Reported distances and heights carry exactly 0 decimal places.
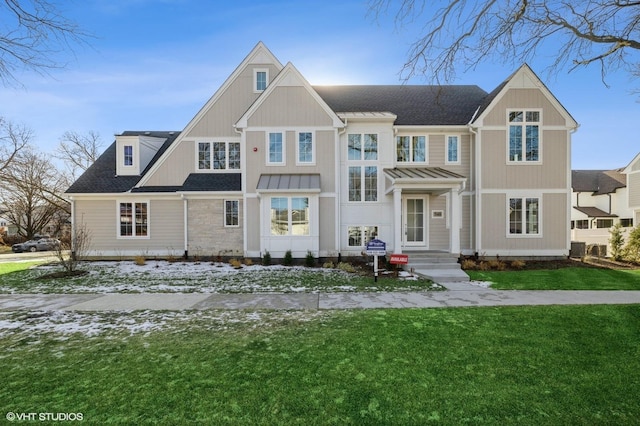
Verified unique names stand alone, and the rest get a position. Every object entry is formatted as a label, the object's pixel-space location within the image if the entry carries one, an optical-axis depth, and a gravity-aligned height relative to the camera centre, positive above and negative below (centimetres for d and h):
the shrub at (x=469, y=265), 1287 -235
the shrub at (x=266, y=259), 1400 -223
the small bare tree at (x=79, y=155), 3622 +657
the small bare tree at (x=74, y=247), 1199 -163
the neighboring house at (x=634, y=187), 2066 +152
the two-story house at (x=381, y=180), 1449 +142
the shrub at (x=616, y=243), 1510 -168
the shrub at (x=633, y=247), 1427 -180
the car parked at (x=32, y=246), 2944 -343
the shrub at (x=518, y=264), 1315 -237
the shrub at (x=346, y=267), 1252 -237
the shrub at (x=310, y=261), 1383 -230
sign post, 1031 -129
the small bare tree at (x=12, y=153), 2777 +568
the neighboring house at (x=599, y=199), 2970 +97
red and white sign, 1107 -178
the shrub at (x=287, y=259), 1389 -222
